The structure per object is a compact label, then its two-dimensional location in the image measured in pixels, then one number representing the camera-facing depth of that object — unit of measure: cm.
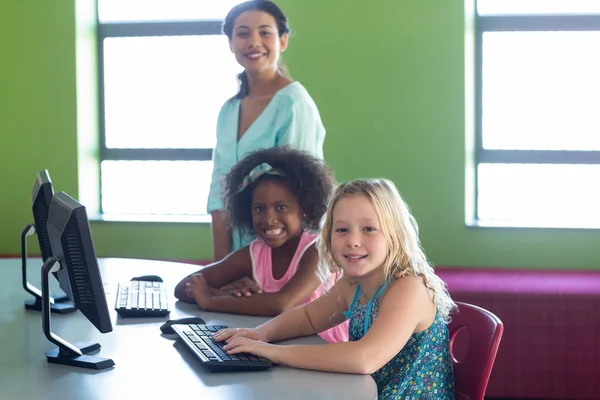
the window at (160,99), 416
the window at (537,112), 388
